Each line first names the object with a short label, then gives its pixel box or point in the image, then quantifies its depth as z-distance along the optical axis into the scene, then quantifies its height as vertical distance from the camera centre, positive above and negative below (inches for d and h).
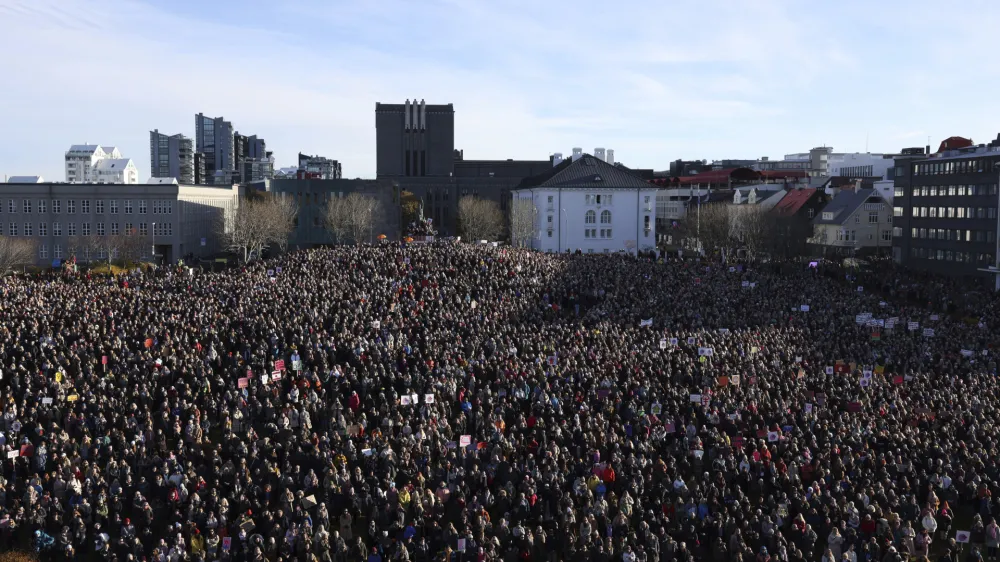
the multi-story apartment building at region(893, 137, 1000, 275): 2714.1 +24.8
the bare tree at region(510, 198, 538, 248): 3607.3 -32.0
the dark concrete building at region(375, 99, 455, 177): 4776.1 +364.1
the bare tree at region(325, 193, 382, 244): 3659.2 -23.6
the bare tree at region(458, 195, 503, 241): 3838.6 -27.4
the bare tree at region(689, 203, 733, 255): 3225.9 -44.2
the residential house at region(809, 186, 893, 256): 3501.5 -38.8
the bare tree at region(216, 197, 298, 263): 3270.2 -54.9
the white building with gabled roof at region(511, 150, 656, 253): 3695.9 +15.1
